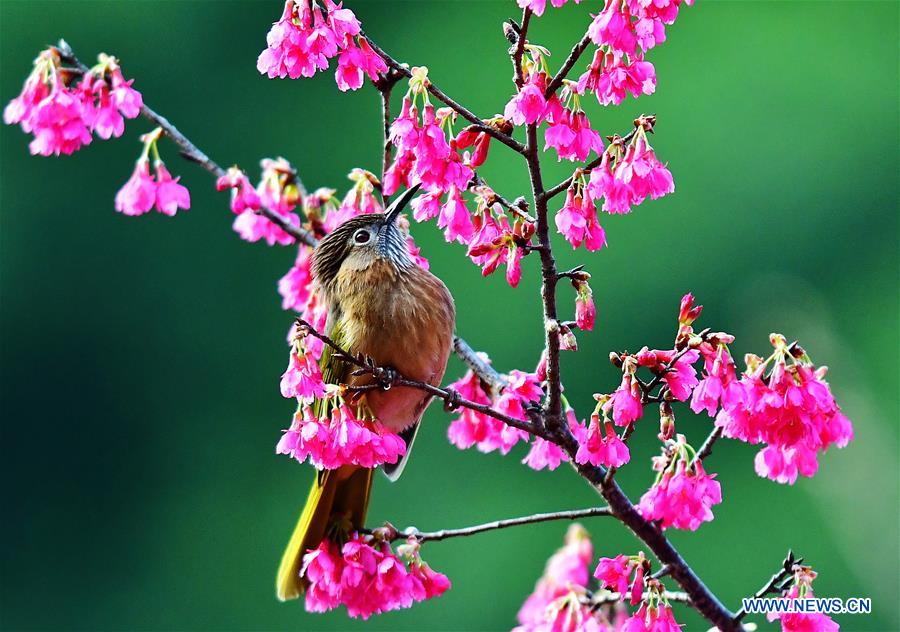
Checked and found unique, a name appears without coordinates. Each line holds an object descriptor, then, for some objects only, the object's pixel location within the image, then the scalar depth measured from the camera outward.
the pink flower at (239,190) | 5.45
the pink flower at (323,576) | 4.96
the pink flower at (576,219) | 4.27
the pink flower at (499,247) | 4.22
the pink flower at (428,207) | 4.62
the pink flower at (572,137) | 4.21
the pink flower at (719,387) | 3.90
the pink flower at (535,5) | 3.94
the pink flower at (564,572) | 5.93
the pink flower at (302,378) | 4.30
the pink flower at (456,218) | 4.47
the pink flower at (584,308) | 4.25
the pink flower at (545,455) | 4.85
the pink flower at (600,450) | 4.21
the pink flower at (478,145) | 4.32
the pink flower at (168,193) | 5.16
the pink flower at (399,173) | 4.57
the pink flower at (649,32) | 4.03
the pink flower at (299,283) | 6.07
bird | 5.74
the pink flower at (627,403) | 4.02
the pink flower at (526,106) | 4.05
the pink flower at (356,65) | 4.28
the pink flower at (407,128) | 4.24
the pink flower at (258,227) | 5.87
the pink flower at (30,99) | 4.77
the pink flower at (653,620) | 4.18
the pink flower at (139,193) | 5.15
